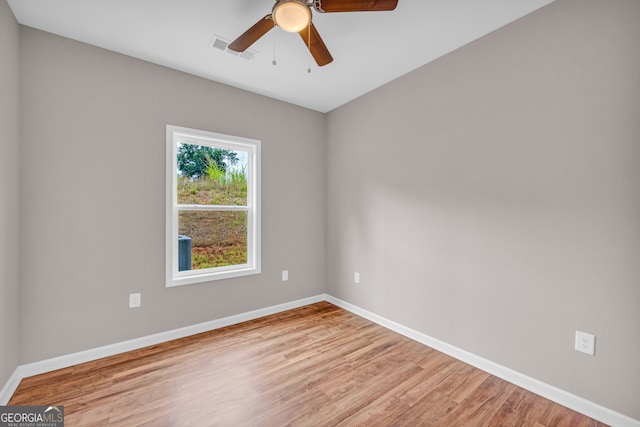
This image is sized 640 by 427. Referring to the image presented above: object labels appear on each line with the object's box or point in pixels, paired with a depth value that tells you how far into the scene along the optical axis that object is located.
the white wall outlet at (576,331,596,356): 1.75
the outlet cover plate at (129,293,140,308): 2.56
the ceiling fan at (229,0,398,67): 1.53
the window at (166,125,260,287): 2.84
